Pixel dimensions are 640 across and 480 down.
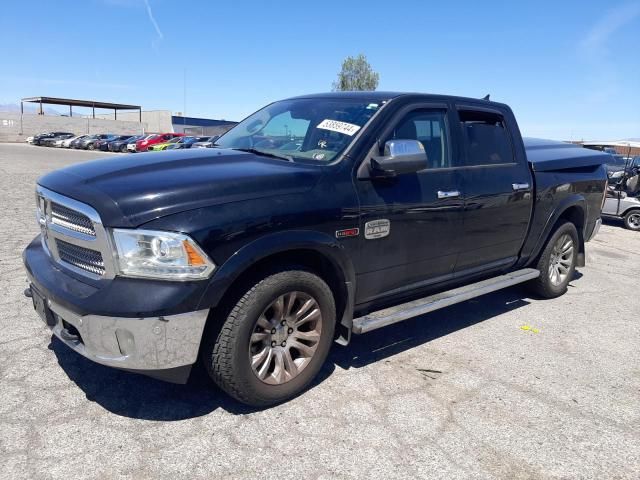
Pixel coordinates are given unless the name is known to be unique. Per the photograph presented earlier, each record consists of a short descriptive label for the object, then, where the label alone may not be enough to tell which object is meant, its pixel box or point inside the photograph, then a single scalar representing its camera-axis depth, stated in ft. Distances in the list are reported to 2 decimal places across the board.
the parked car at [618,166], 43.06
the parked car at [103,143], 134.31
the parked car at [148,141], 121.37
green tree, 176.76
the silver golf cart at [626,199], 37.93
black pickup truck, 8.15
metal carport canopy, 171.12
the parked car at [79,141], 140.36
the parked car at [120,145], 128.31
